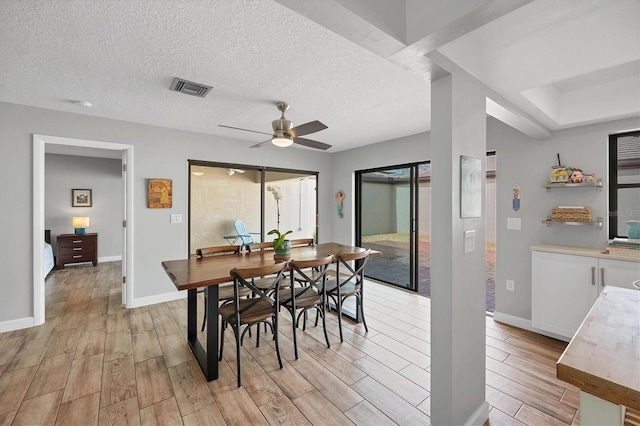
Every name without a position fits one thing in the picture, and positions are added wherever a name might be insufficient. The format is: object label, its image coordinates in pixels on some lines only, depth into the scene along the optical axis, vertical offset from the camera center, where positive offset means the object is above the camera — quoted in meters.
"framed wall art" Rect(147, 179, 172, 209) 3.85 +0.27
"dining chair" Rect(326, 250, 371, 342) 2.79 -0.80
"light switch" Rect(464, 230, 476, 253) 1.67 -0.18
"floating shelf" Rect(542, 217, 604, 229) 2.62 -0.10
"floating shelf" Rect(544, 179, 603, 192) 2.61 +0.27
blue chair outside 4.79 -0.35
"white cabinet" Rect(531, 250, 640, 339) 2.37 -0.67
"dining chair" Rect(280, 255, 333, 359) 2.48 -0.83
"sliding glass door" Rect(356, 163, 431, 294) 4.39 -0.15
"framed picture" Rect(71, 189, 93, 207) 6.42 +0.35
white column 1.57 -0.34
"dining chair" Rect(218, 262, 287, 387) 2.14 -0.83
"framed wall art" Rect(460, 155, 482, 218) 1.64 +0.16
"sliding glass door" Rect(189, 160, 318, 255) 4.44 +0.20
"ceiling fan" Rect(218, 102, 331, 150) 2.69 +0.82
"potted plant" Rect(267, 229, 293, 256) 3.01 -0.37
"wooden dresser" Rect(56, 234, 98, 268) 5.88 -0.78
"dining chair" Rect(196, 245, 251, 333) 2.82 -0.48
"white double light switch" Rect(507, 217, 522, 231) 3.16 -0.12
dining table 2.16 -0.50
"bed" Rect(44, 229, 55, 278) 4.82 -0.82
